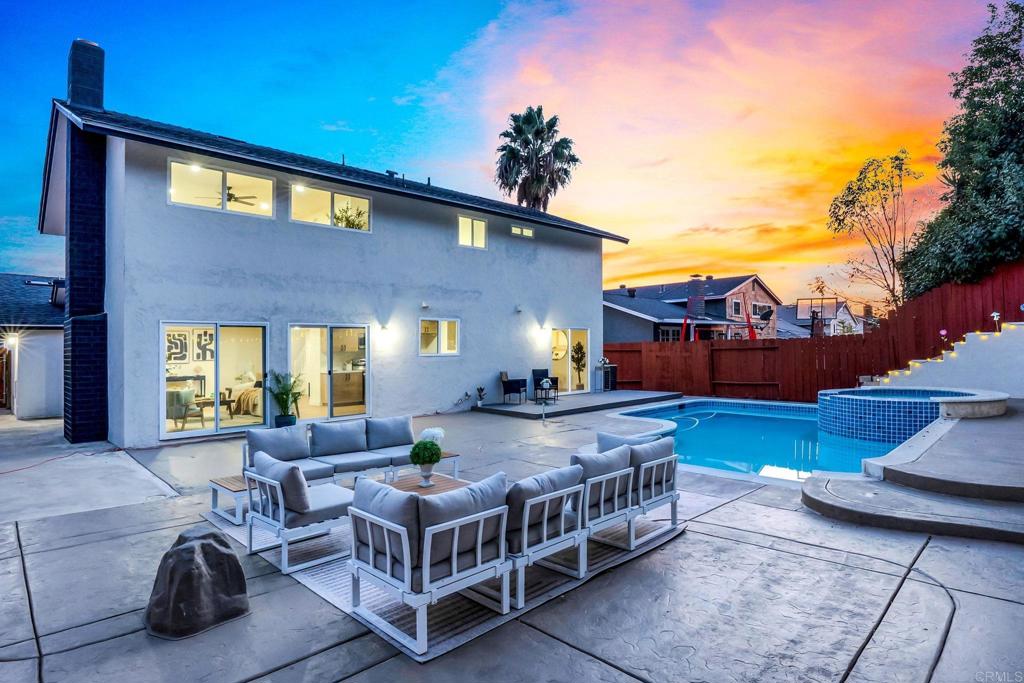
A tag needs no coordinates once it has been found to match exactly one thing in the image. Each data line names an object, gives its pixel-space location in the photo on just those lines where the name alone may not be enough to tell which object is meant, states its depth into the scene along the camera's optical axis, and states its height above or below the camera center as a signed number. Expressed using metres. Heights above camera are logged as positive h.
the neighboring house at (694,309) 25.00 +2.19
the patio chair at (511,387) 14.06 -0.93
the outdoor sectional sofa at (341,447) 5.68 -1.10
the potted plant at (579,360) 16.94 -0.26
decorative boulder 3.04 -1.39
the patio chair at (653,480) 4.45 -1.14
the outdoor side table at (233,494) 4.90 -1.39
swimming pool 8.91 -1.89
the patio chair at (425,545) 2.93 -1.12
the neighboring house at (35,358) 13.04 +0.01
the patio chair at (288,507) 4.04 -1.22
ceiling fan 10.01 +3.00
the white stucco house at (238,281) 9.00 +1.49
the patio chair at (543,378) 14.75 -0.79
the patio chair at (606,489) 4.00 -1.08
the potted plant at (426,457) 4.95 -0.97
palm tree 25.08 +9.25
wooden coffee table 4.74 -1.23
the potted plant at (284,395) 9.83 -0.75
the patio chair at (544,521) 3.44 -1.17
